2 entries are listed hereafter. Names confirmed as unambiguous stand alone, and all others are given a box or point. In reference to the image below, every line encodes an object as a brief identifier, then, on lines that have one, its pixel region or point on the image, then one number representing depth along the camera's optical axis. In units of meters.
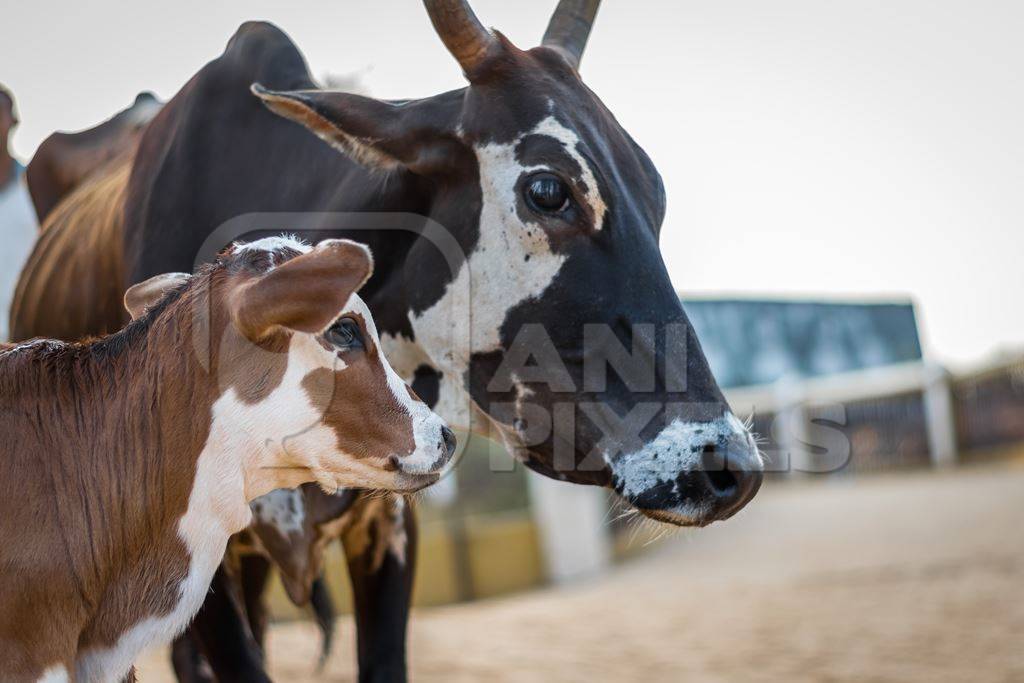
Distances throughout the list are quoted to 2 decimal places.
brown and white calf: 2.37
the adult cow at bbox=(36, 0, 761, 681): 2.82
